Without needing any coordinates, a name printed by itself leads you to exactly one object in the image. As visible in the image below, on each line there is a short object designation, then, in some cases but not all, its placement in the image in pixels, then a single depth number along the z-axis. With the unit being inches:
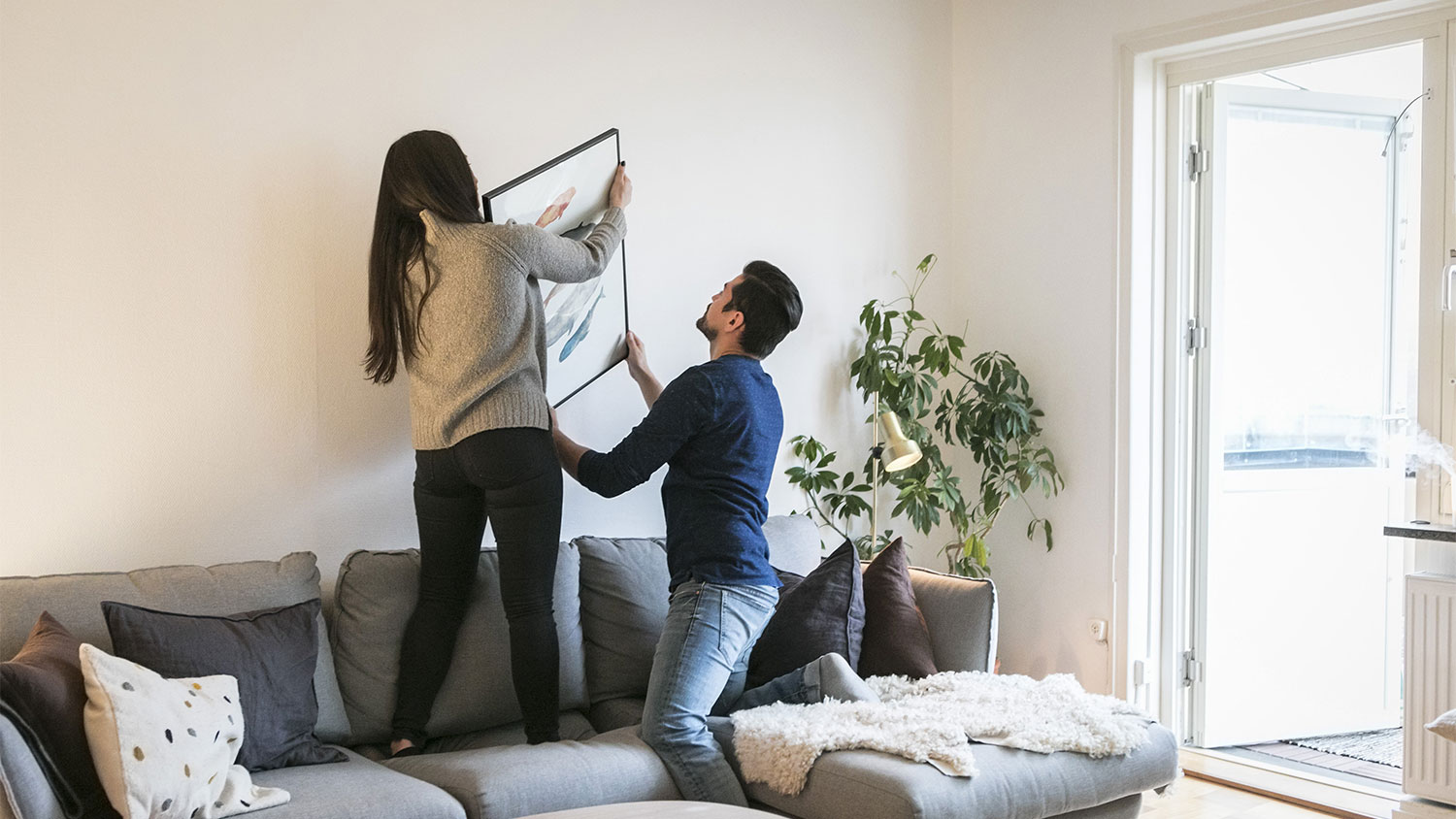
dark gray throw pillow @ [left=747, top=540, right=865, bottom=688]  115.3
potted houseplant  155.6
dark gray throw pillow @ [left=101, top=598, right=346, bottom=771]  89.3
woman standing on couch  102.7
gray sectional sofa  89.4
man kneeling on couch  100.3
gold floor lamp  135.3
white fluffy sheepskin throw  96.6
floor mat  152.2
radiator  127.3
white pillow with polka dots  78.0
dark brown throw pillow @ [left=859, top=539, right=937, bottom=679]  118.1
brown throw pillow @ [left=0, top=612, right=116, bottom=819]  77.6
